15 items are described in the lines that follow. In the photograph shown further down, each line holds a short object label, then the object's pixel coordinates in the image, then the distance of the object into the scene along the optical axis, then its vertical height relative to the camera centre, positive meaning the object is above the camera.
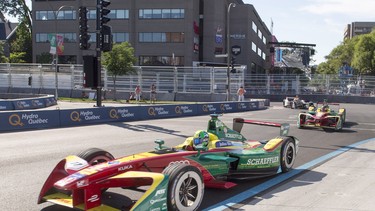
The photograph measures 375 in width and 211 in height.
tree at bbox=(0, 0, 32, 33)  84.18 +16.01
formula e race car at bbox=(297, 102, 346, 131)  16.28 -1.33
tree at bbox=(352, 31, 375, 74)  58.44 +4.97
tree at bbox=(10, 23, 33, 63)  77.81 +7.94
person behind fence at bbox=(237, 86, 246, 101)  33.75 -0.62
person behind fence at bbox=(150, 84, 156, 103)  34.88 -0.71
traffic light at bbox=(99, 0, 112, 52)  17.75 +2.55
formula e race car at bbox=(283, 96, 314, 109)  30.94 -1.28
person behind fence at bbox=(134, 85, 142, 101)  36.25 -0.65
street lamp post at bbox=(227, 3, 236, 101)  32.79 +0.29
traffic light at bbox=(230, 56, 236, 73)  32.54 +1.71
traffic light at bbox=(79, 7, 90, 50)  17.98 +2.49
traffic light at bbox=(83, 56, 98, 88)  17.55 +0.60
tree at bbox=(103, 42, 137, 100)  36.44 +2.34
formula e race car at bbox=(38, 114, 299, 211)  4.95 -1.22
